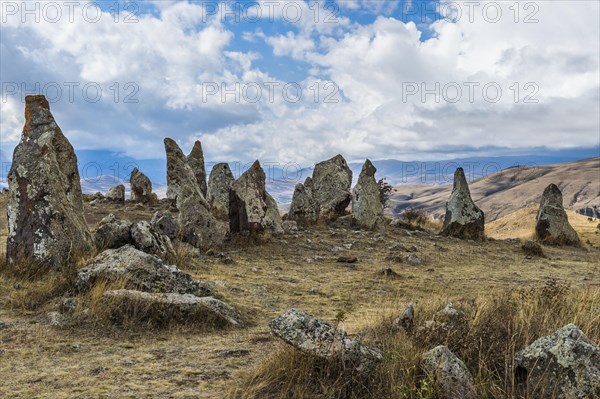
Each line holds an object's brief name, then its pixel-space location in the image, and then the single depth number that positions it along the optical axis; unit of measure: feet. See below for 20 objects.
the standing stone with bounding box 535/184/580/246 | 78.02
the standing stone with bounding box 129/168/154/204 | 99.34
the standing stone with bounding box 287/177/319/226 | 73.00
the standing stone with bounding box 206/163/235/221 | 89.25
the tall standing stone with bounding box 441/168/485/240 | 75.77
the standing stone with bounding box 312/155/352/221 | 83.30
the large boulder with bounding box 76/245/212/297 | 26.99
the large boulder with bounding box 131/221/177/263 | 37.89
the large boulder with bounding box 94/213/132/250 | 38.17
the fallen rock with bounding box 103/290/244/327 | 23.67
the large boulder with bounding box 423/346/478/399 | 13.78
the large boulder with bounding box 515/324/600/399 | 13.65
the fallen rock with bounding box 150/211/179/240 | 46.73
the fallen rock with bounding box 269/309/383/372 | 15.39
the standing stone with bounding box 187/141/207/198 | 107.04
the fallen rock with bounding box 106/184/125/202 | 96.27
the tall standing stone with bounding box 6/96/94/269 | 33.12
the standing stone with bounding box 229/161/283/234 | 56.85
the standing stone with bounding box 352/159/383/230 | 72.13
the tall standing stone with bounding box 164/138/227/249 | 50.67
